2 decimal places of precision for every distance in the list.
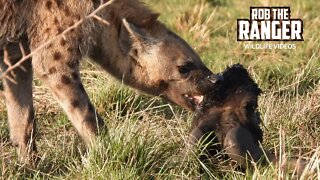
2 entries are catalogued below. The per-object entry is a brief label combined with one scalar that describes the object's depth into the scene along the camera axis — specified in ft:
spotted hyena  31.30
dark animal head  29.09
